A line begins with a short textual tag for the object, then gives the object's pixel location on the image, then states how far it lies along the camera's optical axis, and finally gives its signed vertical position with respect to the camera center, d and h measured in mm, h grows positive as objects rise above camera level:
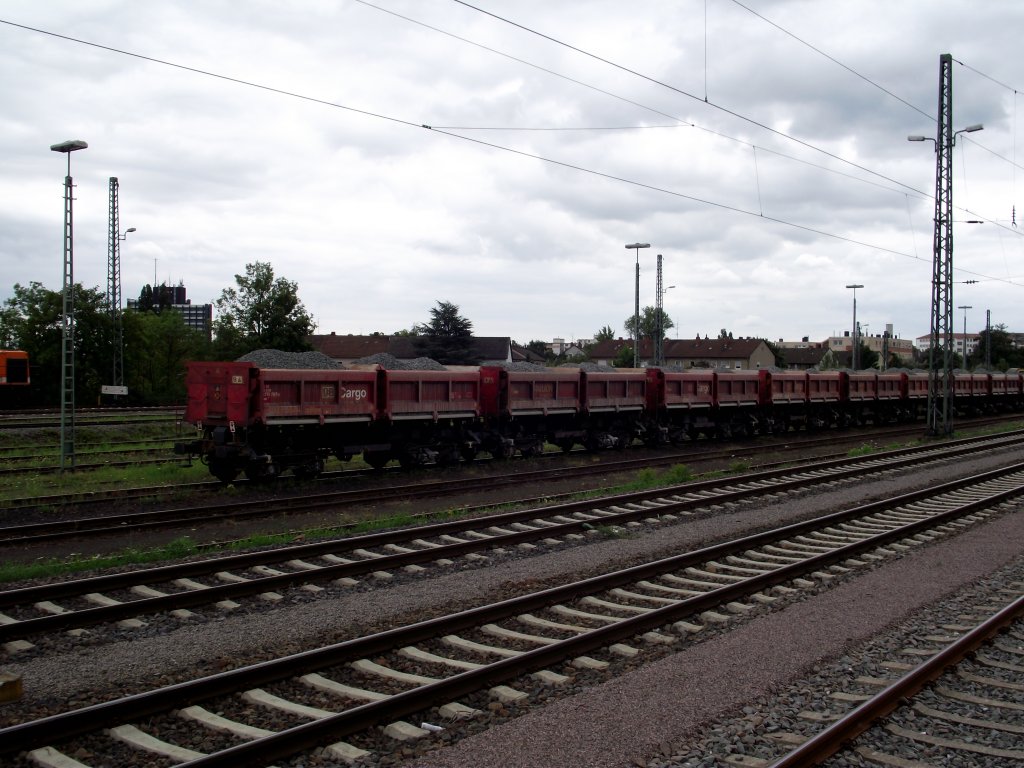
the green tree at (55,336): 40719 +2188
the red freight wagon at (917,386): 41938 -336
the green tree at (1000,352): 103938 +3502
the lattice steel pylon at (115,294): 38938 +4192
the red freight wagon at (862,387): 36531 -339
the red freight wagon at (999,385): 50312 -359
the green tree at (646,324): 121938 +9021
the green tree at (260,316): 49938 +3832
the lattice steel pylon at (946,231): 27047 +4890
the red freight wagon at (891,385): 39562 -281
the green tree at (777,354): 105444 +3251
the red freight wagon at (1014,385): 53562 -367
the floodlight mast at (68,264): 18703 +2741
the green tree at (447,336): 55750 +2933
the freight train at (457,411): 17125 -831
